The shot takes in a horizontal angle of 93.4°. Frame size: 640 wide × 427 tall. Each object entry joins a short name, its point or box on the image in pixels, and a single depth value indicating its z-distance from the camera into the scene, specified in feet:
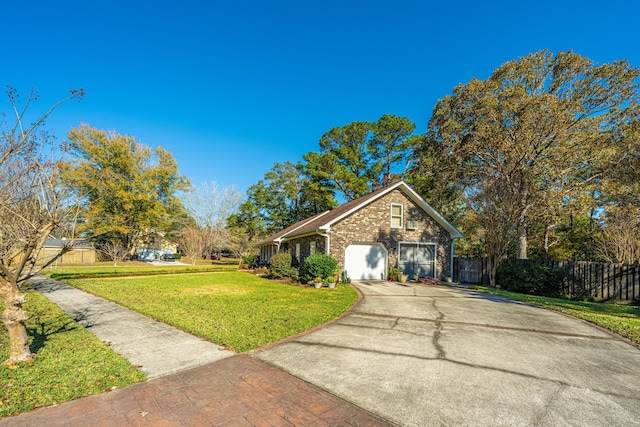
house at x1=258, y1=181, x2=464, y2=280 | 53.98
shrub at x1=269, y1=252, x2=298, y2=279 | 56.44
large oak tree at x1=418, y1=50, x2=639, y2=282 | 54.19
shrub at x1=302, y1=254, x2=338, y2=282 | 47.01
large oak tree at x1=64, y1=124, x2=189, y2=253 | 107.96
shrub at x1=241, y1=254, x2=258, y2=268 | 99.09
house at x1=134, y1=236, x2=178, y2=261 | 131.44
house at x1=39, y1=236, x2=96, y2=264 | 110.17
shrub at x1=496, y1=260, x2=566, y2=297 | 46.78
